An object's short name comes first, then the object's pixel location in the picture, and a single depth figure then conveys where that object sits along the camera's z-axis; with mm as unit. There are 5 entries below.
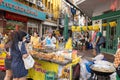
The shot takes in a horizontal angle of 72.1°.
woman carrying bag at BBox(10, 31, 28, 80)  1977
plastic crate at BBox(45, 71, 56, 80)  2244
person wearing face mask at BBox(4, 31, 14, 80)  2238
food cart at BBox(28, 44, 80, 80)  2174
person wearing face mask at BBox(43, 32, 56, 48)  3859
